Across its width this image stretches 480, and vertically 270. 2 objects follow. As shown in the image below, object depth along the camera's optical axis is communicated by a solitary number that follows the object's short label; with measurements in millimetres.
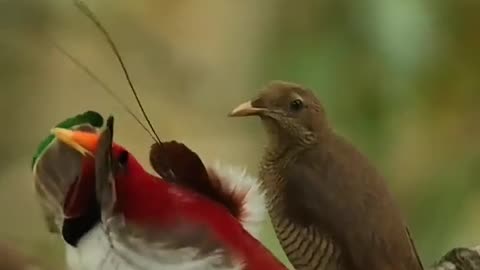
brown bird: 2823
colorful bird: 2777
